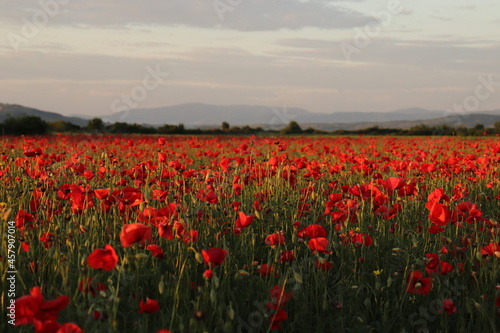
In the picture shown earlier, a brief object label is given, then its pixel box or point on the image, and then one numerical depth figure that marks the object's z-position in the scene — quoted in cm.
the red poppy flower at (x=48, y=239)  256
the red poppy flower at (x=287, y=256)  257
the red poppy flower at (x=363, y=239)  271
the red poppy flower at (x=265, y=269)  241
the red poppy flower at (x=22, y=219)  268
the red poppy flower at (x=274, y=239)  256
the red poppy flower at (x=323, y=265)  248
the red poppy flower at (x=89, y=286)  197
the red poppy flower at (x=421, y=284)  235
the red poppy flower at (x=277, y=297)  202
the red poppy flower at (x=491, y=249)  248
